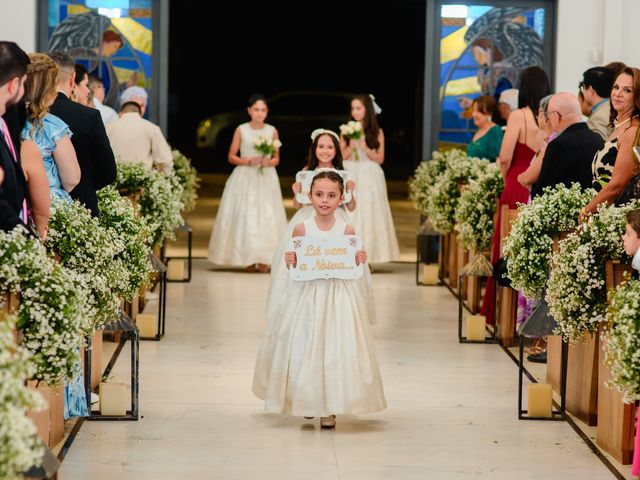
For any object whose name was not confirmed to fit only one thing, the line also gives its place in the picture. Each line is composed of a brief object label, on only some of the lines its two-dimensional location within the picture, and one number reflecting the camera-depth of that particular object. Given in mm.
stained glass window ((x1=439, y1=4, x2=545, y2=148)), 13555
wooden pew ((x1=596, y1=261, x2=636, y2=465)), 6066
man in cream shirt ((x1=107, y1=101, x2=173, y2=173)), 10609
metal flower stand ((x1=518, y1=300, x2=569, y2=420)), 7094
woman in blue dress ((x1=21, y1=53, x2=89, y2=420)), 6172
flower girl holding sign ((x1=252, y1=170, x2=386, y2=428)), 6566
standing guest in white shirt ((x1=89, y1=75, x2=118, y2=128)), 11219
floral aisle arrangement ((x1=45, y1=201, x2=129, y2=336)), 6199
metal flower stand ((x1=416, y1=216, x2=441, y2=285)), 13732
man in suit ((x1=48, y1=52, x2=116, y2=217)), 7027
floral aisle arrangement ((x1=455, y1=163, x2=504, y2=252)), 10055
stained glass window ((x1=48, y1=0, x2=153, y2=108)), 13258
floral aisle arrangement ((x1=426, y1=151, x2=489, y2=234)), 11023
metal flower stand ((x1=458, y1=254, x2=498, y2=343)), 9414
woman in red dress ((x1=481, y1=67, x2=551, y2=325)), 9320
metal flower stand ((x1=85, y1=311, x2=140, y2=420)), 6777
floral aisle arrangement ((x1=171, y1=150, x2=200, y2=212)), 12938
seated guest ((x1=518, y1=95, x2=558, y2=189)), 8398
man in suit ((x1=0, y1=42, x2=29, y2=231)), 4871
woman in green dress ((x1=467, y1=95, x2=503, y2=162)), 11359
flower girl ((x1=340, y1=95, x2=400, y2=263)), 12867
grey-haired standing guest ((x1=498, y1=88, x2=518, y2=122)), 11758
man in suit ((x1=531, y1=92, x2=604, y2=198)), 7945
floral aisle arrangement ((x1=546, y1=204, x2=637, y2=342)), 6324
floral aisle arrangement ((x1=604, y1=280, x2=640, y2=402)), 5070
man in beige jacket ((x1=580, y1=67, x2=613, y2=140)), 8773
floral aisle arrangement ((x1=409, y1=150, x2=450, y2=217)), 12766
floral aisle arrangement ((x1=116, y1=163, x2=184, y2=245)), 9672
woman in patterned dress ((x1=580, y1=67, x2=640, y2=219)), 6754
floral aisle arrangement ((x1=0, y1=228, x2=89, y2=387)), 4758
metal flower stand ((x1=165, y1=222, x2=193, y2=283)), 11945
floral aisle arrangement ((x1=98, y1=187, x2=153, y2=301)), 7148
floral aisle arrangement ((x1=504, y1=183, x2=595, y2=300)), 7488
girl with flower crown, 8633
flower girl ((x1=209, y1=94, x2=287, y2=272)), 13039
